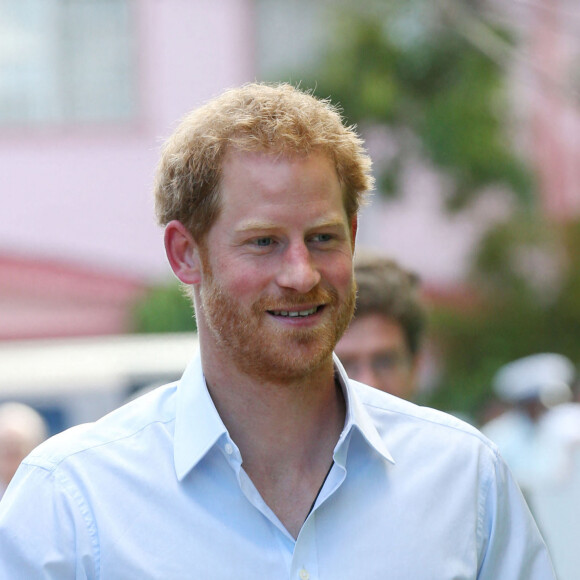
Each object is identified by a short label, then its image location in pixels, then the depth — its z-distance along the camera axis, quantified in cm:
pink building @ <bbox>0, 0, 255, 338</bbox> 2956
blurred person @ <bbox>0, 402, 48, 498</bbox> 1169
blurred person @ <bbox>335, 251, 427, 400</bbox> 685
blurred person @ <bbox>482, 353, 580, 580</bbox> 994
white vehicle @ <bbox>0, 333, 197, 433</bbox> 1687
